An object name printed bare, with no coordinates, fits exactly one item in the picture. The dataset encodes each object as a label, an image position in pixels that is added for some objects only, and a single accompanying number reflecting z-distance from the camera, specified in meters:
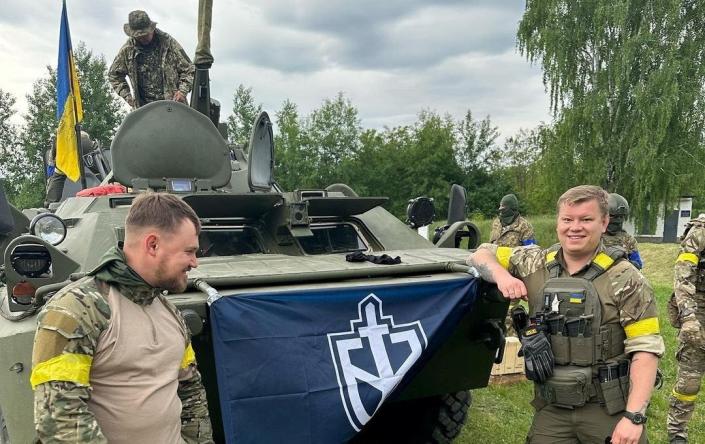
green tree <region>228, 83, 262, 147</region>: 40.09
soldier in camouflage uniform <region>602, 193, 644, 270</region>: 5.47
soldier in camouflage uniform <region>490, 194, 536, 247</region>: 7.95
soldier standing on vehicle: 5.44
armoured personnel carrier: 2.66
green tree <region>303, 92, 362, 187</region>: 36.31
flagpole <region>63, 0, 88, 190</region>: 5.83
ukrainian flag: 5.90
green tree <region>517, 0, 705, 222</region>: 19.69
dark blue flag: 2.65
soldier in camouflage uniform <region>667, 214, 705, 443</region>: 4.03
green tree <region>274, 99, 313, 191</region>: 36.16
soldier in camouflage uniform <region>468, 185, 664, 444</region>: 2.53
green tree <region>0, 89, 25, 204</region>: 28.34
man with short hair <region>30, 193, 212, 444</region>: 1.66
